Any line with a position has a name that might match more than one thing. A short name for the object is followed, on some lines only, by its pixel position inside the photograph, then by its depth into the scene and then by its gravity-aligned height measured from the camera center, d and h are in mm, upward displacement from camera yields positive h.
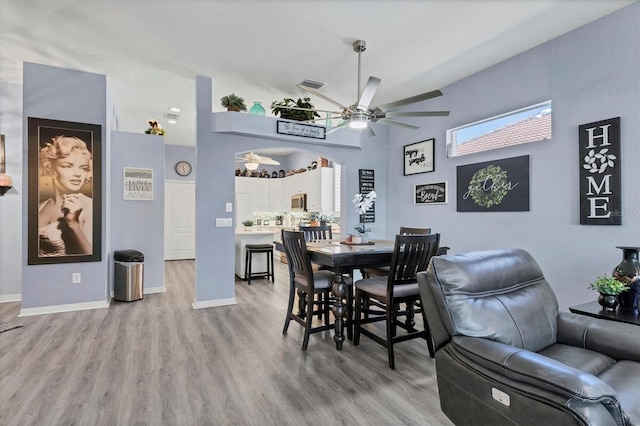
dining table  2684 -411
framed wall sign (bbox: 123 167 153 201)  4742 +415
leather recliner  1189 -650
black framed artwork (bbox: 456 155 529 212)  3395 +299
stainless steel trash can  4355 -868
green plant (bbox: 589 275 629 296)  2094 -486
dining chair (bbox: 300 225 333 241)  4031 -264
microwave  7332 +221
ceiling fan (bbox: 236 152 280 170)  6541 +1070
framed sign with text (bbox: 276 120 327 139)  4398 +1149
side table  1898 -636
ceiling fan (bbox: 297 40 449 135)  2793 +954
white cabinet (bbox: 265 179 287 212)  8680 +428
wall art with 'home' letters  2676 +335
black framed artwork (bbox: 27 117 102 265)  3760 +243
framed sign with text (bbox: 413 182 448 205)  4324 +259
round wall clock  8242 +1125
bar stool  5469 -827
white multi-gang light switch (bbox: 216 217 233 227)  4246 -132
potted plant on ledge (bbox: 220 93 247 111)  4164 +1415
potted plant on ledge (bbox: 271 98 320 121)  4230 +1351
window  3250 +914
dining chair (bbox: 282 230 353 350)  2822 -640
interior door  7953 -200
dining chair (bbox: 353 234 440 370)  2576 -634
